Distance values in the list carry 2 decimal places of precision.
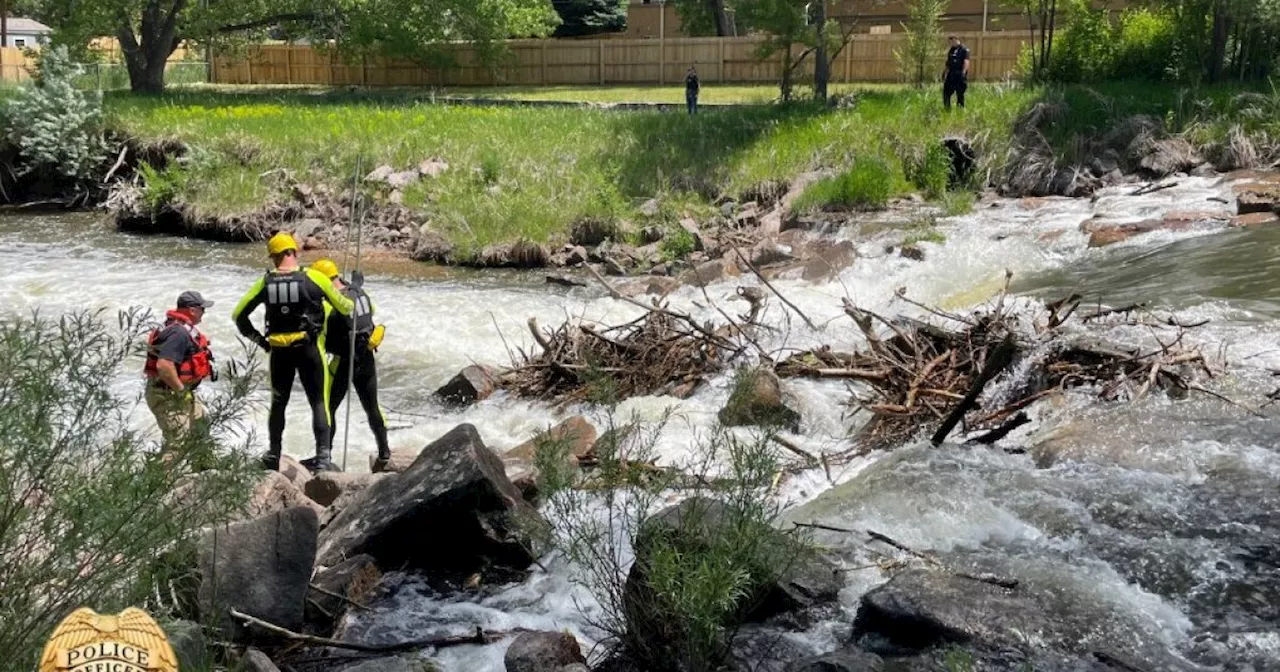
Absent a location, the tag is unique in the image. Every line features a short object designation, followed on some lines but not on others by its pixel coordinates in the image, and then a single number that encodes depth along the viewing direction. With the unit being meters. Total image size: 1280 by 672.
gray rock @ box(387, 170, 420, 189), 22.23
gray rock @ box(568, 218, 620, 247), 19.52
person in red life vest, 7.79
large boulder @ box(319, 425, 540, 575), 6.81
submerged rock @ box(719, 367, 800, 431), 8.79
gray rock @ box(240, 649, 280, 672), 4.99
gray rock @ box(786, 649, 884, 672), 5.26
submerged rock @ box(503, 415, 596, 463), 8.27
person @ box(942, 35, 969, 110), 21.59
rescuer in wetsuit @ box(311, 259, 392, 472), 9.14
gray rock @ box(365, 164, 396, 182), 22.58
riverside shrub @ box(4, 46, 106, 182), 25.28
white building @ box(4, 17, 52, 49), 62.53
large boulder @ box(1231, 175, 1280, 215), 15.46
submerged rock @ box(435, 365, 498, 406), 10.80
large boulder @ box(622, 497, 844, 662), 5.38
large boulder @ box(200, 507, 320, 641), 5.77
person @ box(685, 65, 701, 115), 27.23
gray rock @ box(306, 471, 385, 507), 7.87
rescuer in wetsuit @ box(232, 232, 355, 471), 8.68
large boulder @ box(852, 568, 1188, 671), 5.61
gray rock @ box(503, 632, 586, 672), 5.51
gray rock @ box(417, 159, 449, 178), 22.28
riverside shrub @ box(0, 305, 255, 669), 4.00
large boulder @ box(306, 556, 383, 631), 6.30
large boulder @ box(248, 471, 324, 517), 6.94
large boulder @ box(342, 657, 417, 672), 5.54
